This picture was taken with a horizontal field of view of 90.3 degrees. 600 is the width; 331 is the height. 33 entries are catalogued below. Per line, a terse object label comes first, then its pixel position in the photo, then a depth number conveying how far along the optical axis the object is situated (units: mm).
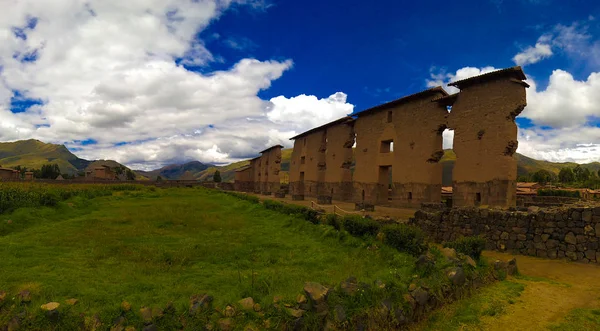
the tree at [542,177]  86125
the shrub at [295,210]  16333
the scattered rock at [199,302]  5400
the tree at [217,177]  103900
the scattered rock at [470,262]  8258
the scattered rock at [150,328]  5016
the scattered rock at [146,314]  5231
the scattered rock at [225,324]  5149
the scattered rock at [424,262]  7697
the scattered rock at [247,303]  5629
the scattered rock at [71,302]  5709
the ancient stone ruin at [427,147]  18406
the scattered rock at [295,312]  5430
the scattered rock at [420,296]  6359
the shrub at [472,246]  8938
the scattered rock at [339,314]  5473
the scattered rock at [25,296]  5885
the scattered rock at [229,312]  5434
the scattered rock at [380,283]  6382
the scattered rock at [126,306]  5539
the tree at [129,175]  98900
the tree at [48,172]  82894
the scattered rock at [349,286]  6039
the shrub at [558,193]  39531
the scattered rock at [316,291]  5621
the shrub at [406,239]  9414
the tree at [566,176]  90250
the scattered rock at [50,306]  5379
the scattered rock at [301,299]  5687
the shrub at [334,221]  13684
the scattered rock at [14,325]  5156
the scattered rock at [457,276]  7316
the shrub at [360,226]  11703
